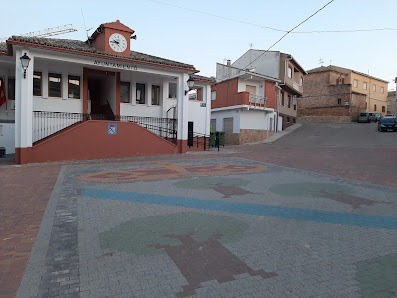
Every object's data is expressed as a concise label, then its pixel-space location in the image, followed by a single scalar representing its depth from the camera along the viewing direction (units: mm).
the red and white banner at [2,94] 14695
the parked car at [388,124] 29083
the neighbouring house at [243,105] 26578
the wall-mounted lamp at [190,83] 16234
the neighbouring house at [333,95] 41250
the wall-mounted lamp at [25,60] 11773
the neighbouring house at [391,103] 54825
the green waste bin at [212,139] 23347
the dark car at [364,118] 39562
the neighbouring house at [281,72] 30734
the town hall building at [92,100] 12359
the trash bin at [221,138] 24453
